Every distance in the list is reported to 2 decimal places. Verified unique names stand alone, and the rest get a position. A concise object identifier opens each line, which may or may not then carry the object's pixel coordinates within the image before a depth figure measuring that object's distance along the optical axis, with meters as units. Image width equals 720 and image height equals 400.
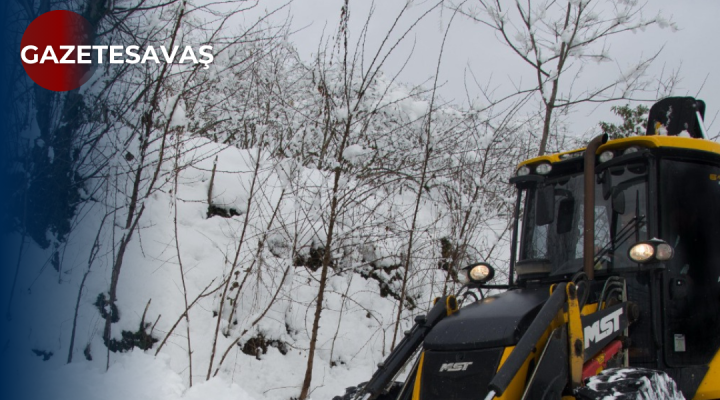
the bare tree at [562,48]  8.98
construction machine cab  3.58
